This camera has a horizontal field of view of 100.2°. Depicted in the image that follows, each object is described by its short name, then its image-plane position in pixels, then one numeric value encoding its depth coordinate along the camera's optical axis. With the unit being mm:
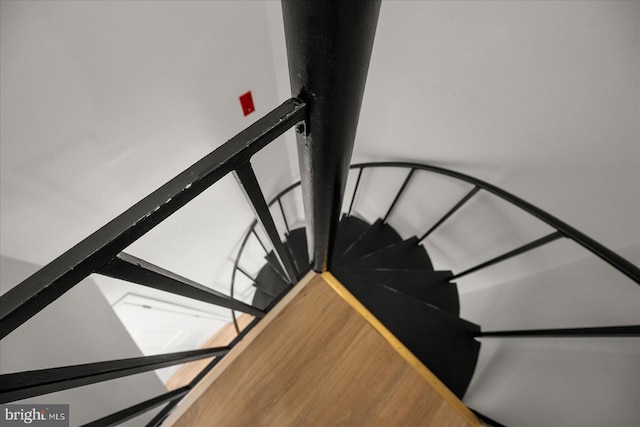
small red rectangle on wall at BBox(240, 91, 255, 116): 1711
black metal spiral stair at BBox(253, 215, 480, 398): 1278
